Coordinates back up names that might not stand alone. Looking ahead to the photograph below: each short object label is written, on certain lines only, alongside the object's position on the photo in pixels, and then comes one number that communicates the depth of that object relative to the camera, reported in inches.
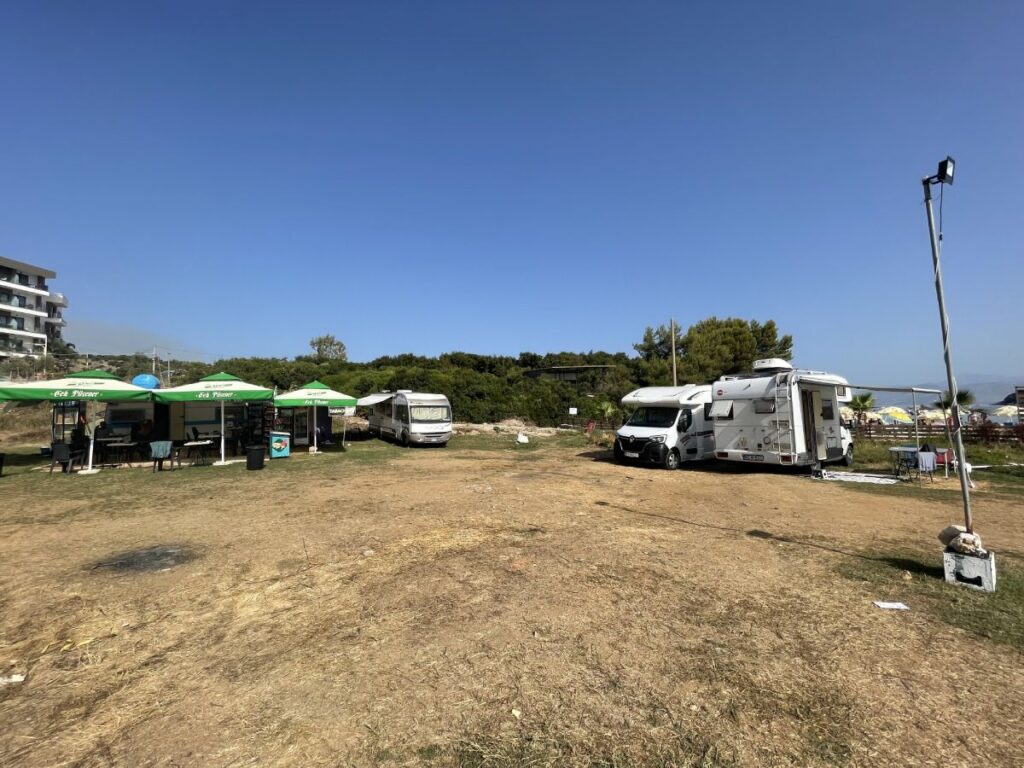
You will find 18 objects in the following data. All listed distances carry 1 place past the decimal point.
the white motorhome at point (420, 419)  852.0
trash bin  577.9
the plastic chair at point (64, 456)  537.6
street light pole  206.8
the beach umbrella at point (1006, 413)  1128.7
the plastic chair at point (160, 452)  570.9
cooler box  707.4
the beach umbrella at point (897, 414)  1273.4
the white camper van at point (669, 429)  591.8
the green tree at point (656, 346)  1689.2
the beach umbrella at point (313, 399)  730.8
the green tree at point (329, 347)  2367.1
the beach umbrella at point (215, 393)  594.2
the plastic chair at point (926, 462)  484.7
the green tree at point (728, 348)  1339.8
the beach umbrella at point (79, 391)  496.6
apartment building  2388.0
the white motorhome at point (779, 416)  507.5
